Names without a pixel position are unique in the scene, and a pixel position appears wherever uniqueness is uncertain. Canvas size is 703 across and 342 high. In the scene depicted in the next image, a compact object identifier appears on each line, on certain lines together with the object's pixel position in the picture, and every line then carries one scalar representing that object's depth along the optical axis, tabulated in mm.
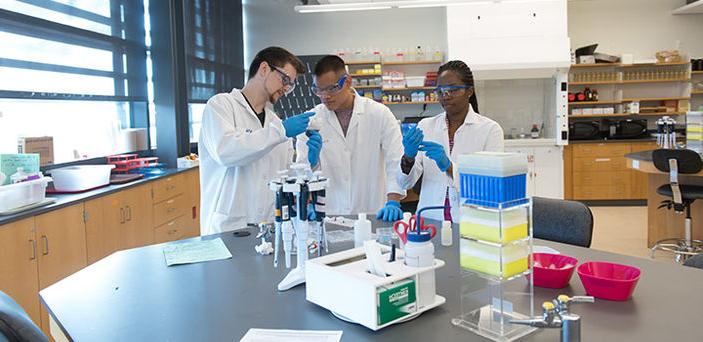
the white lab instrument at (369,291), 1138
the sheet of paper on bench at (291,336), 1125
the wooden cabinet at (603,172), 6625
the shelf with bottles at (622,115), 6926
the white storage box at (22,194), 2535
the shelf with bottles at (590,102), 6867
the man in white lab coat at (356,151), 2773
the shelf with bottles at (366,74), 7207
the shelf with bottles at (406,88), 7221
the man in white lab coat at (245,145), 2332
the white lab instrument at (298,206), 1559
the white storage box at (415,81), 7180
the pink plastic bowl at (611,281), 1271
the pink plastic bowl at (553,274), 1362
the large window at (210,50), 5820
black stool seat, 3980
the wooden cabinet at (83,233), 2541
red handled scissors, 1328
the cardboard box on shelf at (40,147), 3238
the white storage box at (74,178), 3328
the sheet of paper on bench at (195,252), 1755
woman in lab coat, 2340
